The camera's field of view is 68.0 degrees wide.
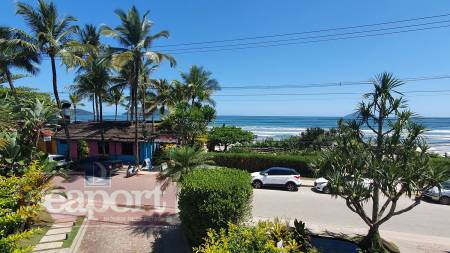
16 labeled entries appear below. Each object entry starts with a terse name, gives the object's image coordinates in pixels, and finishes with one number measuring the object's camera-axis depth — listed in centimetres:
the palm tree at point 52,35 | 2384
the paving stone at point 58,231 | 1273
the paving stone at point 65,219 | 1424
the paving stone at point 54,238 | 1205
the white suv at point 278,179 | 2294
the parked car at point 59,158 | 2710
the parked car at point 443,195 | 2016
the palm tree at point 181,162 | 1418
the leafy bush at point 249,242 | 509
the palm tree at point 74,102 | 5219
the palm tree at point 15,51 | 2289
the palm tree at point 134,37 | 2589
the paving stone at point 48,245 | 1138
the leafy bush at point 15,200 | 563
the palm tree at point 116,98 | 4195
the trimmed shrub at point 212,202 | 1089
